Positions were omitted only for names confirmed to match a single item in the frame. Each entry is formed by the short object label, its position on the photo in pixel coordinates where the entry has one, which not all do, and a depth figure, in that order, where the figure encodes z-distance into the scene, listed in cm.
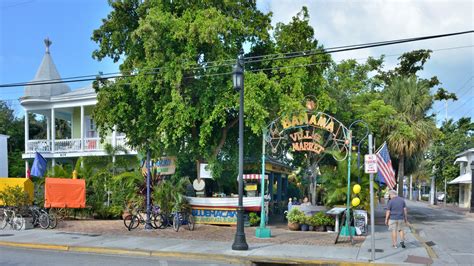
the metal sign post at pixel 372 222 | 1172
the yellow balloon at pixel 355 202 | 1472
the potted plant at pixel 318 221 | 1834
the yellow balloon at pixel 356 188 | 1509
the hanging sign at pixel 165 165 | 1981
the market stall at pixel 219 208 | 1919
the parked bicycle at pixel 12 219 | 1773
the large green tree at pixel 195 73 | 1725
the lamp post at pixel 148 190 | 1797
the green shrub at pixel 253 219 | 1938
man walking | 1391
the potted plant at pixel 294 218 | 1853
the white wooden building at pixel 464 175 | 4174
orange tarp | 1888
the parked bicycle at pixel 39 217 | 1792
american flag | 1368
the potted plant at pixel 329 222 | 1830
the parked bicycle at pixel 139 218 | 1781
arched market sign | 1728
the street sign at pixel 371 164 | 1188
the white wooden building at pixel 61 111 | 2841
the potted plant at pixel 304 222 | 1845
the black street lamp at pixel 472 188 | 3588
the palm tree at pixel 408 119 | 2838
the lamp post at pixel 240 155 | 1315
